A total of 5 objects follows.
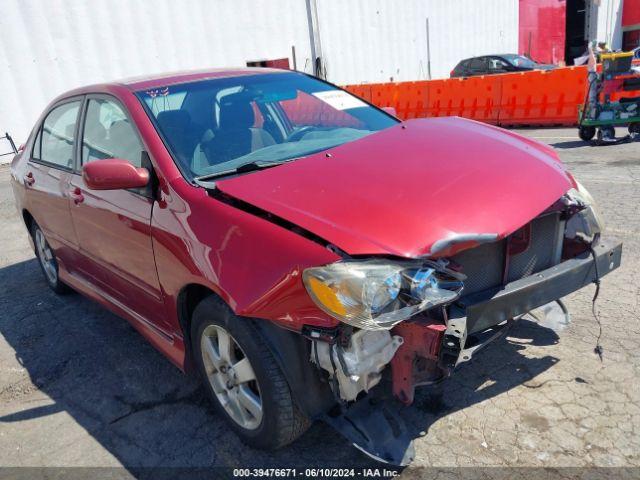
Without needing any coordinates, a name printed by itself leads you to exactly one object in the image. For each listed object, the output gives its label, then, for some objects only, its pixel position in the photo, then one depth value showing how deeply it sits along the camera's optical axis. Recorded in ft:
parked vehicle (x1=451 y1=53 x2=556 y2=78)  56.03
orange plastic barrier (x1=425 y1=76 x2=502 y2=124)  41.63
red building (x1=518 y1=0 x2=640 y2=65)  98.07
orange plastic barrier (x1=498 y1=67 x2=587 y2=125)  37.37
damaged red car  6.70
